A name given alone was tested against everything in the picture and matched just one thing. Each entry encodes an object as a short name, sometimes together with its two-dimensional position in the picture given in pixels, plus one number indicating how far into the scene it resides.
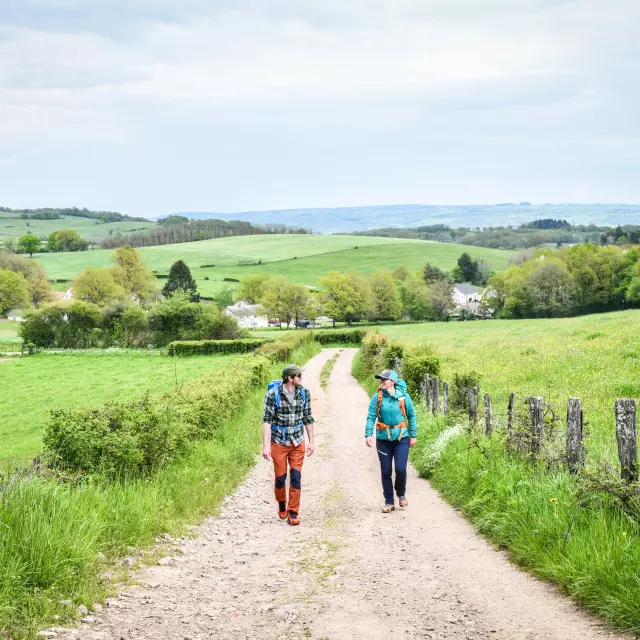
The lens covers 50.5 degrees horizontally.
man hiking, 9.62
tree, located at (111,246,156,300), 118.69
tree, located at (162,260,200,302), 105.17
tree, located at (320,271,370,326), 107.81
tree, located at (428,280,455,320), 114.31
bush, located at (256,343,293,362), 40.10
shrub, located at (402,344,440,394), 22.02
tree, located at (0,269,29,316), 104.50
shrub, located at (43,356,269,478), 10.00
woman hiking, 10.24
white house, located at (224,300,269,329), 126.00
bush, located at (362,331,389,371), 32.07
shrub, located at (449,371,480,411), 15.89
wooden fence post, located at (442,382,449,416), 16.14
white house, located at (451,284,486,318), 117.31
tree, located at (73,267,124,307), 104.62
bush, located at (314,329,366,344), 71.56
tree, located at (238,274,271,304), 135.23
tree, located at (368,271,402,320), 110.69
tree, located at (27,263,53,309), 113.31
